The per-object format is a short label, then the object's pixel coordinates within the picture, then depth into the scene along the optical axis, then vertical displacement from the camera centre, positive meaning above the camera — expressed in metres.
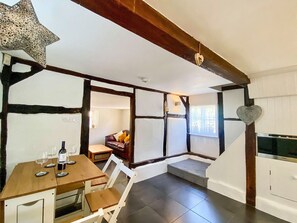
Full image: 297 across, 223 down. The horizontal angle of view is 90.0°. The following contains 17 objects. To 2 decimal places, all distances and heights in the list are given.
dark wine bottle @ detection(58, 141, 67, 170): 1.76 -0.52
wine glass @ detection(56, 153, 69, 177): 1.72 -0.57
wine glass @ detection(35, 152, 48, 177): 1.88 -0.57
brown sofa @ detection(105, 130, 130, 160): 4.96 -1.05
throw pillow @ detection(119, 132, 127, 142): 5.65 -0.77
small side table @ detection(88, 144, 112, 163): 4.58 -1.15
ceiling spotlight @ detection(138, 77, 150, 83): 2.81 +0.73
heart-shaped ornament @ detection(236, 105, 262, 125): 2.51 +0.09
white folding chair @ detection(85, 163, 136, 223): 1.61 -0.96
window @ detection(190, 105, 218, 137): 4.12 -0.07
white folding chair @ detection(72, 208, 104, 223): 0.82 -0.58
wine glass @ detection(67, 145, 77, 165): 2.03 -0.56
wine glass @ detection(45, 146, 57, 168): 2.13 -0.54
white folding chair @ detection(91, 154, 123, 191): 2.14 -0.98
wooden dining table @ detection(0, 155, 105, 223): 1.21 -0.66
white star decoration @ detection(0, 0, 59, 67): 0.75 +0.48
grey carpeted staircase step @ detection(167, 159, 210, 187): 3.28 -1.27
